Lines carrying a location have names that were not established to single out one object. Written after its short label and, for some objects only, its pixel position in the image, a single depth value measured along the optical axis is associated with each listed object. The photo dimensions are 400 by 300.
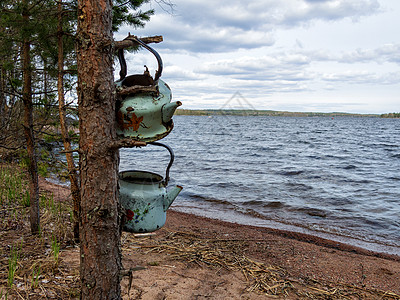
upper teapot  2.08
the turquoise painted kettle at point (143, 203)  2.37
